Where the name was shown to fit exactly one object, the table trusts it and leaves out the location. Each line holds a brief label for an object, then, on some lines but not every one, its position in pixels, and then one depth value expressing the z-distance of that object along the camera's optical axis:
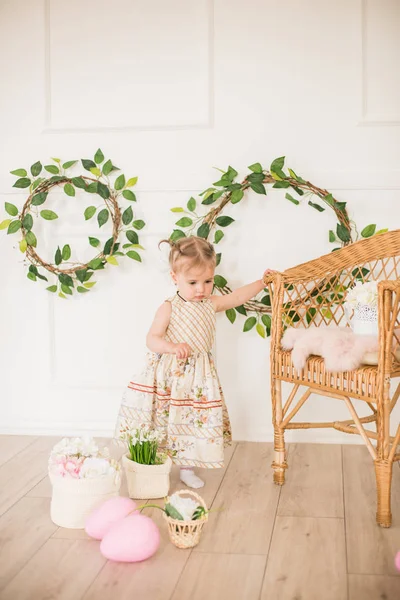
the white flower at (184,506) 1.85
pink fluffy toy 2.07
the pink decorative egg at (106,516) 1.91
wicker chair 1.99
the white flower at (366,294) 2.22
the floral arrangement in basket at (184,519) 1.84
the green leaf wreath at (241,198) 2.81
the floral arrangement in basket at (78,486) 2.02
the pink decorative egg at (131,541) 1.78
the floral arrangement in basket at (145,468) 2.25
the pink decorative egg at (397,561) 1.66
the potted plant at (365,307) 2.23
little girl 2.39
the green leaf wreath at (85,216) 2.95
